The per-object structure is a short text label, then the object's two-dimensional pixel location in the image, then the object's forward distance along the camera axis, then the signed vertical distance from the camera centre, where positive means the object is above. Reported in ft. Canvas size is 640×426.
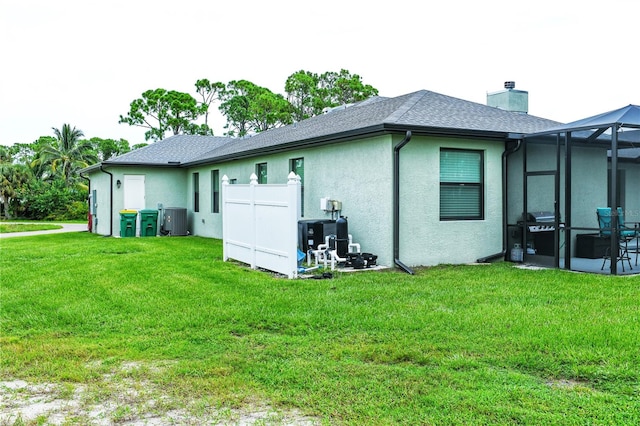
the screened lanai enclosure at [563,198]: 30.99 +0.15
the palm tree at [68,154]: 126.11 +11.57
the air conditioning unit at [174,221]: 60.59 -2.09
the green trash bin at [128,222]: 57.98 -2.16
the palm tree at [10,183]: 109.40 +4.05
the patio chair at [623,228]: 29.52 -1.51
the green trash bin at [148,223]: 59.47 -2.27
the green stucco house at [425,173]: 31.76 +1.80
